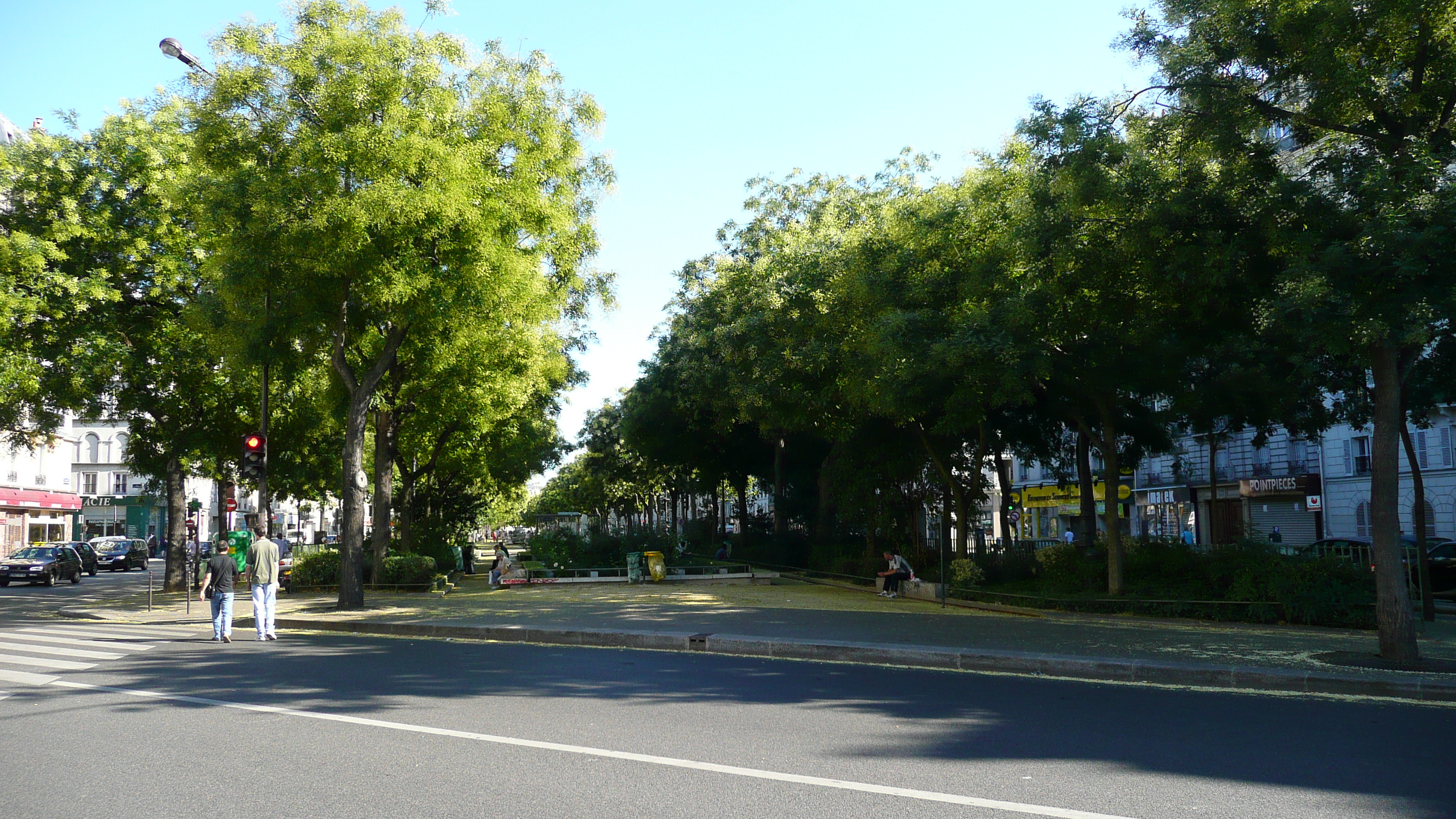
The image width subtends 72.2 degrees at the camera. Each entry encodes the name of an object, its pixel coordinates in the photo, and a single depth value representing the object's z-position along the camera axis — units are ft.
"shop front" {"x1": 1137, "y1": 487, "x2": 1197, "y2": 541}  173.06
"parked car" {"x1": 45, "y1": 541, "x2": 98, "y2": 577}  134.62
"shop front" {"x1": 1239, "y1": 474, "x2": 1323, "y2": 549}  144.97
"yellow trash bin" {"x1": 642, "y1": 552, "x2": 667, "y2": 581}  88.07
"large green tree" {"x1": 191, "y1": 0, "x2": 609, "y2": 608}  56.29
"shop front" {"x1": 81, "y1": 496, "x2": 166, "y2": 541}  252.62
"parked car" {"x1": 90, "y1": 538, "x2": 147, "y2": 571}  150.71
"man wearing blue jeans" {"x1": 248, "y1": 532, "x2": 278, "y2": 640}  48.55
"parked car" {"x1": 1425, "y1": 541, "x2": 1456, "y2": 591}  76.95
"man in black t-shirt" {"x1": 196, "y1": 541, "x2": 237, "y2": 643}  47.80
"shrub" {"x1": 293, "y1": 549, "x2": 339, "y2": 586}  81.51
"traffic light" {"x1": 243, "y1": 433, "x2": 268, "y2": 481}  60.85
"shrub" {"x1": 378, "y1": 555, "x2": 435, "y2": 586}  78.07
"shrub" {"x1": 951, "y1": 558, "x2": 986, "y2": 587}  68.39
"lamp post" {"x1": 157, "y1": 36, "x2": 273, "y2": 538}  58.59
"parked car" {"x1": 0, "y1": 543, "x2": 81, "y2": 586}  112.57
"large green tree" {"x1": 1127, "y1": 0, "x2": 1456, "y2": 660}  34.65
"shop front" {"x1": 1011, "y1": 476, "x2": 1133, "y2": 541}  201.05
